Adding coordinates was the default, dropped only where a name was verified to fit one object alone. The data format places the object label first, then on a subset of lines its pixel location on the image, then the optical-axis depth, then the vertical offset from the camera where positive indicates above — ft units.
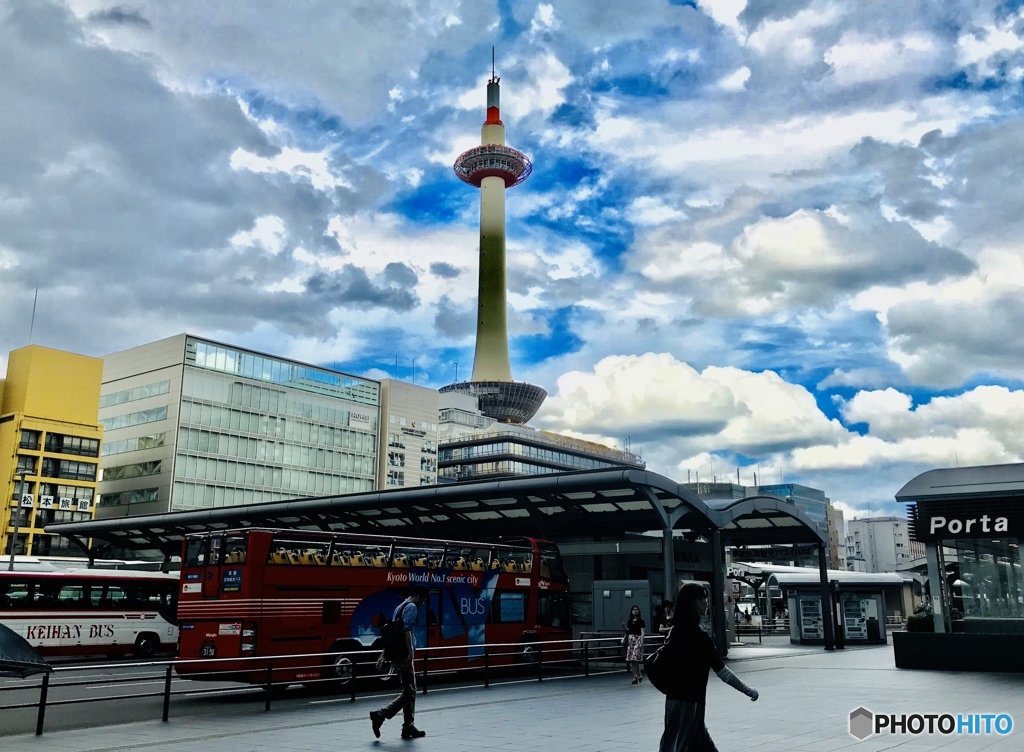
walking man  39.04 -2.97
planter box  68.80 -3.07
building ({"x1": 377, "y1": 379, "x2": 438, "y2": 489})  335.47 +63.27
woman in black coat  22.22 -1.50
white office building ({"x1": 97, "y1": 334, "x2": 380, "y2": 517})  272.51 +54.82
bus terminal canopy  85.81 +10.74
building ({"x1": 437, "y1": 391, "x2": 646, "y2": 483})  425.69 +75.46
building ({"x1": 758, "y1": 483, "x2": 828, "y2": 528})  517.14 +63.21
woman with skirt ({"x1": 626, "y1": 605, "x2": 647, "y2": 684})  66.03 -2.21
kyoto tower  468.34 +167.54
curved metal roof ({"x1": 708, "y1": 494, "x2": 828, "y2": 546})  97.50 +10.16
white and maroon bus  88.58 +0.06
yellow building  241.55 +44.84
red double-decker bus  59.47 +0.86
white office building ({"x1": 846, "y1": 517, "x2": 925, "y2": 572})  531.91 +37.68
